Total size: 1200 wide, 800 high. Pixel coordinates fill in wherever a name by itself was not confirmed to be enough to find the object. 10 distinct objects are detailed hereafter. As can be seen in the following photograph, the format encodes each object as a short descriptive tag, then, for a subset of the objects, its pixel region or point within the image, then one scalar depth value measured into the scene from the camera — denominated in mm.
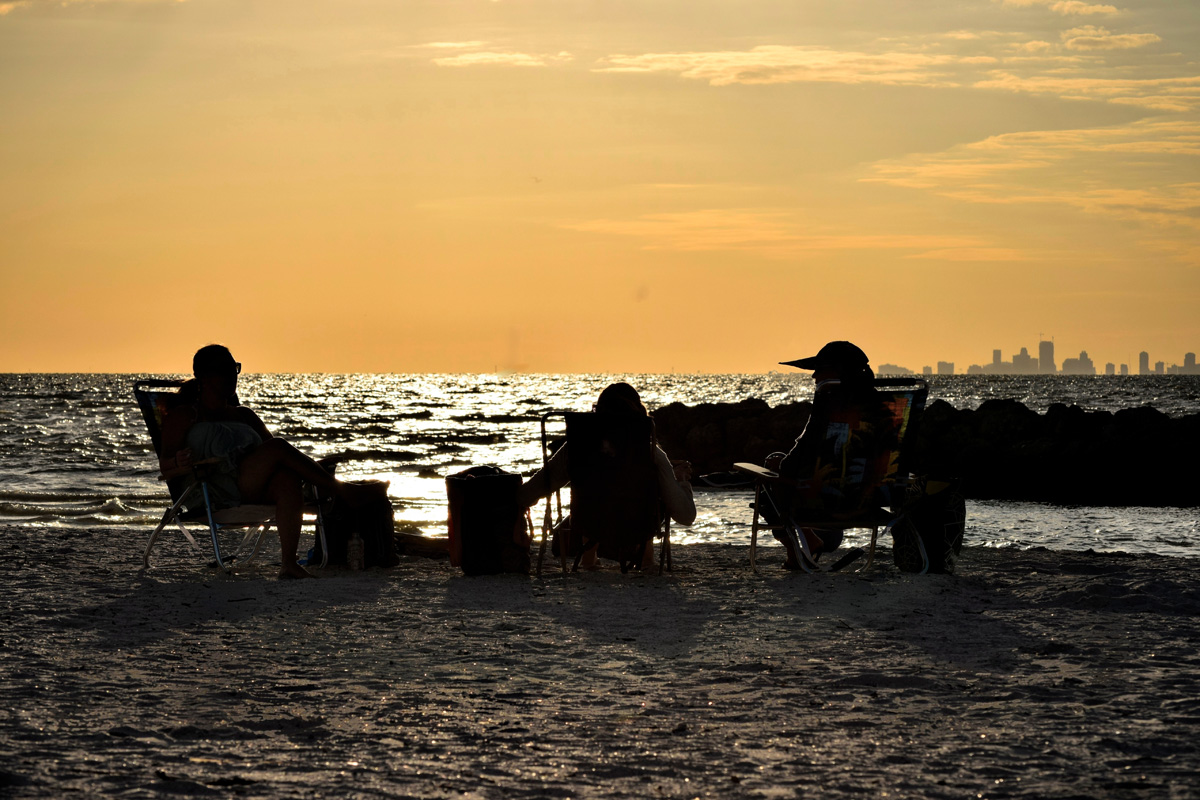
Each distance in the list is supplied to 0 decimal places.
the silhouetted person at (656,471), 13242
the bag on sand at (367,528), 14367
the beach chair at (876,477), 13273
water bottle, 14344
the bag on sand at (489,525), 13766
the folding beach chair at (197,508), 13383
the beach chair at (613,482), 13195
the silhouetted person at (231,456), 13242
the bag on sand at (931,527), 13758
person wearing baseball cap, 13234
